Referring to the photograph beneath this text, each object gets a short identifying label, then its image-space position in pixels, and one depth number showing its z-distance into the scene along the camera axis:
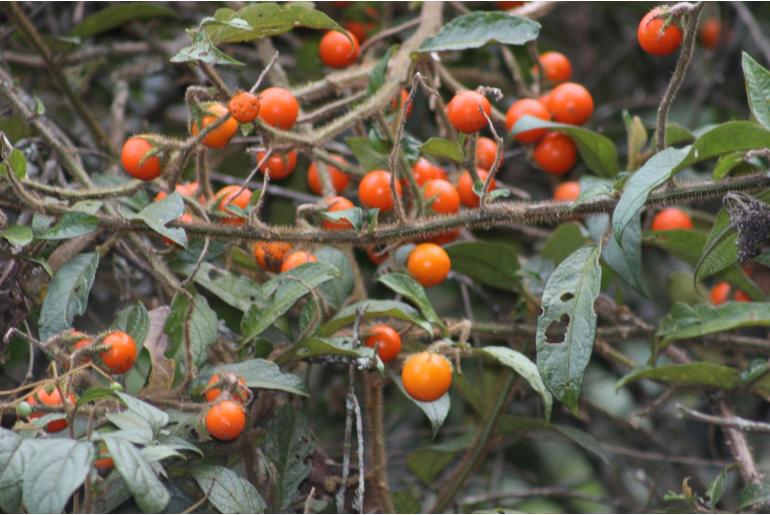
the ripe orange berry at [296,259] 4.09
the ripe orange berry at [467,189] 4.52
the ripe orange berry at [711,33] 6.93
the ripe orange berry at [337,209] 4.10
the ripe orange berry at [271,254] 4.21
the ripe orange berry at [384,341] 4.03
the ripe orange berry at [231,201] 4.04
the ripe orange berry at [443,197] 4.25
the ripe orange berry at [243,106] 3.74
